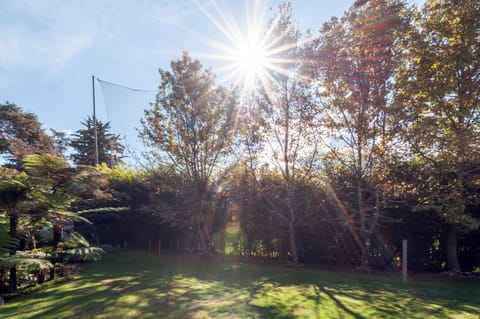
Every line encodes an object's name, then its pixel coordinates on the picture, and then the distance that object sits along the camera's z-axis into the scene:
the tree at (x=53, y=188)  4.21
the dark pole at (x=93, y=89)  14.16
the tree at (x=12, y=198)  3.89
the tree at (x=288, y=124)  6.89
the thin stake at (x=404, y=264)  5.15
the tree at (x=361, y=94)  5.88
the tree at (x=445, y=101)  4.38
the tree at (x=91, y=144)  22.47
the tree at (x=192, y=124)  7.79
